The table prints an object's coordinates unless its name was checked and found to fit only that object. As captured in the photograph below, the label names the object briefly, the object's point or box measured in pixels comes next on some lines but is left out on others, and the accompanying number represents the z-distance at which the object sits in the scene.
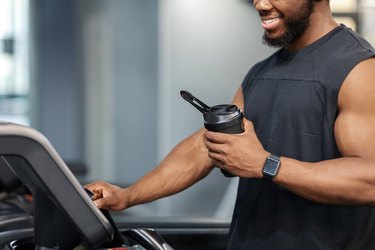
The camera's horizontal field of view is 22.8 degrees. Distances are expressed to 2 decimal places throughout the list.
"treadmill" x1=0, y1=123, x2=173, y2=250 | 1.41
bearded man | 1.90
